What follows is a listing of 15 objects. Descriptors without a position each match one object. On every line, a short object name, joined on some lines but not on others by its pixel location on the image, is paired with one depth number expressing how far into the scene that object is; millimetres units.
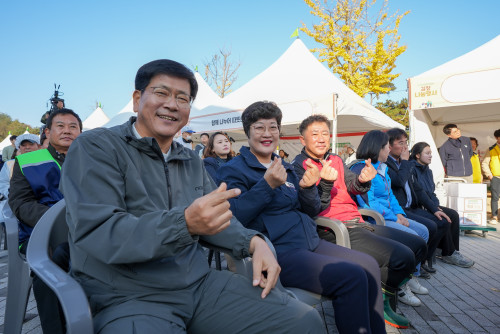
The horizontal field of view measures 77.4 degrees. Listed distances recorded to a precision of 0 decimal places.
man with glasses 1001
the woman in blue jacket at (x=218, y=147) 4613
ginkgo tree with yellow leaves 14581
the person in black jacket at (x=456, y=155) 6762
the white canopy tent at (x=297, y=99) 7293
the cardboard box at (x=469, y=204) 5805
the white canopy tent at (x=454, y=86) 5832
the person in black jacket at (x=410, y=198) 3691
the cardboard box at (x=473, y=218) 5809
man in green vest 2211
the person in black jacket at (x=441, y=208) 4098
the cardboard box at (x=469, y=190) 5843
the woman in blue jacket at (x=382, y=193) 3193
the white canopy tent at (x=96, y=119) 17203
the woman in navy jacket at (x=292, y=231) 1695
